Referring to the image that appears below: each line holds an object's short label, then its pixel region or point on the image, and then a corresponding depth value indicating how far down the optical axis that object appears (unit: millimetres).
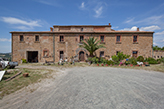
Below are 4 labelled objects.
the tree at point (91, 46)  16969
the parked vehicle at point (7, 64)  9074
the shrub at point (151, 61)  15457
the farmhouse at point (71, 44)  19109
